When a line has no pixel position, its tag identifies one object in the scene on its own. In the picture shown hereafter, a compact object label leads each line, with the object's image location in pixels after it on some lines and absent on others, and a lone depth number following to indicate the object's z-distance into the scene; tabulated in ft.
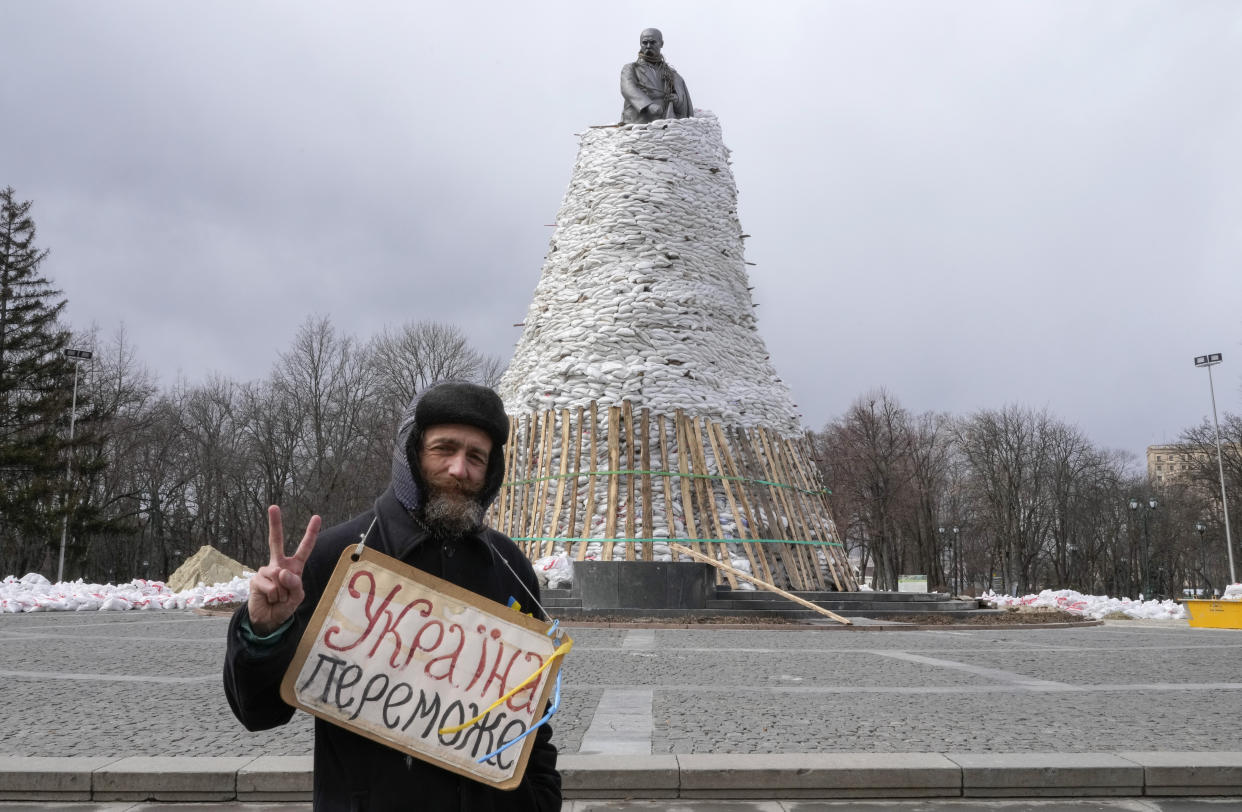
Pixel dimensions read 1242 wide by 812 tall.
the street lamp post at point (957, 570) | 145.42
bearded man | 5.87
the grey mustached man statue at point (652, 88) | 69.31
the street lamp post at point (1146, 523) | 107.79
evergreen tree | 99.86
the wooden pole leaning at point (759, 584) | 42.77
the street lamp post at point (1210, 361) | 103.81
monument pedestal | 43.19
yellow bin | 47.93
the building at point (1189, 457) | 115.34
